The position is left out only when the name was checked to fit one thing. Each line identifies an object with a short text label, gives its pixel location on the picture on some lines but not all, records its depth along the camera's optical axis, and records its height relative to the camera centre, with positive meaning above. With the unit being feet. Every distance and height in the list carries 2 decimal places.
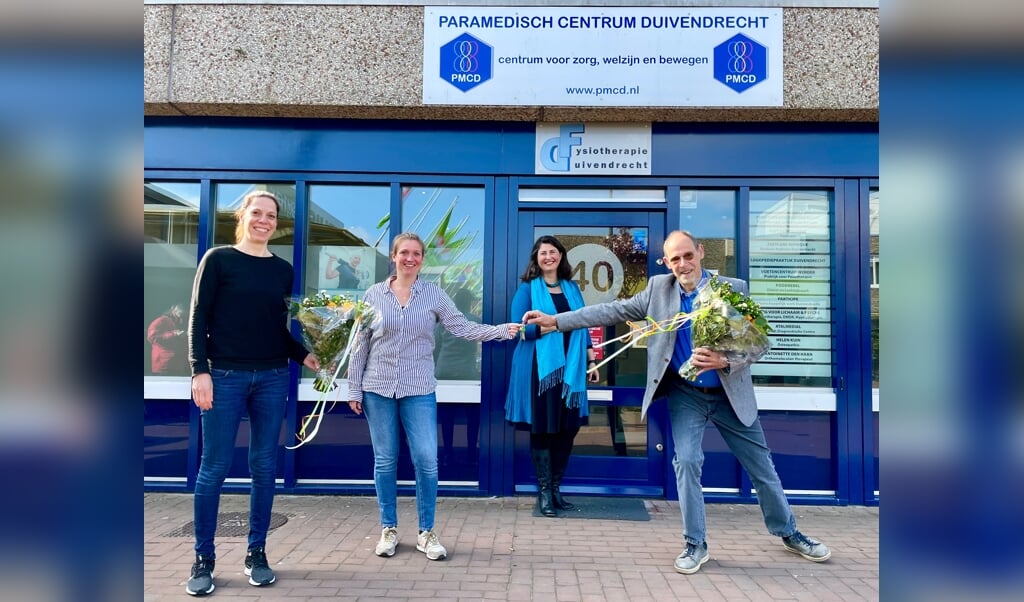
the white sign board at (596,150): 15.60 +4.38
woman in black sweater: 9.69 -1.06
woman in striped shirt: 11.29 -1.71
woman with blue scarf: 13.52 -1.71
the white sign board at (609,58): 14.78 +6.63
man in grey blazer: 10.95 -2.06
